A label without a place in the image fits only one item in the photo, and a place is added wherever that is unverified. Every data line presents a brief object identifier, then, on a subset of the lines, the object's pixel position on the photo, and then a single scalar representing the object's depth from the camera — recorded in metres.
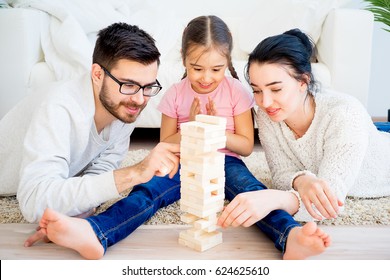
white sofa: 1.90
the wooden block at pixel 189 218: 0.96
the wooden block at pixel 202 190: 0.90
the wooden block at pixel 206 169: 0.89
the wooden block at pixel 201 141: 0.86
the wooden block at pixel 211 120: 0.88
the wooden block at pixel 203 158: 0.88
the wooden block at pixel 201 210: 0.93
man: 0.98
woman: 1.06
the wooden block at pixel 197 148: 0.87
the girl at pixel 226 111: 0.96
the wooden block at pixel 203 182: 0.90
